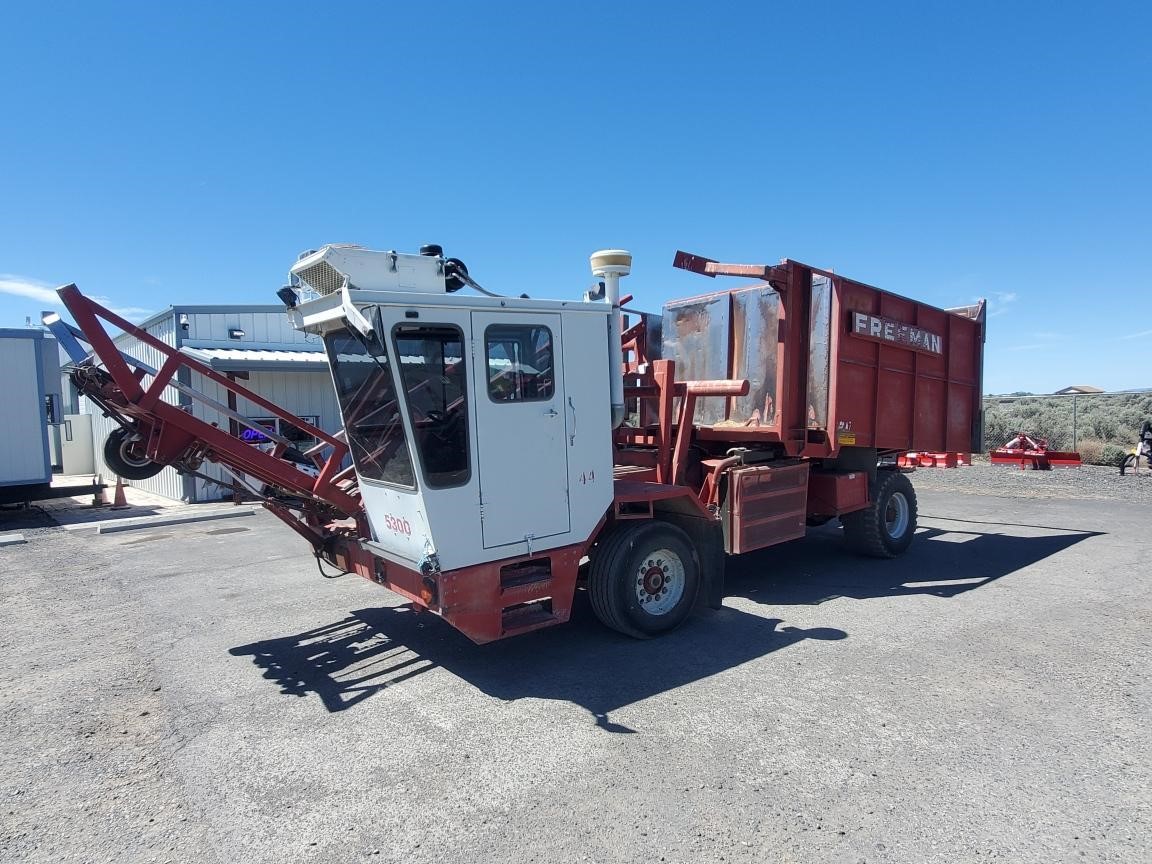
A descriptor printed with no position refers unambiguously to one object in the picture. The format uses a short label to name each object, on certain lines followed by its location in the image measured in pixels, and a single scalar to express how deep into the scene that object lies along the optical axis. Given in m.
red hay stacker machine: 4.59
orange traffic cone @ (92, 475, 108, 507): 14.86
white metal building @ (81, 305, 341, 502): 14.95
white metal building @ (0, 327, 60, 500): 13.68
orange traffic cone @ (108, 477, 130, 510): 14.52
